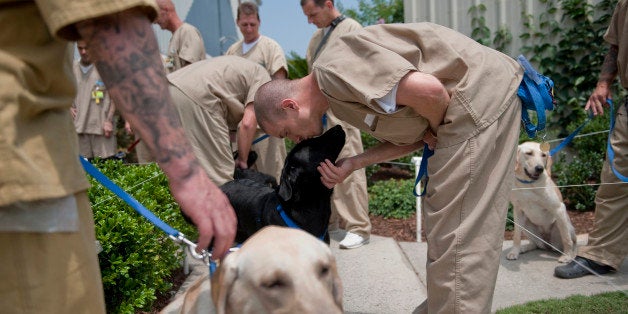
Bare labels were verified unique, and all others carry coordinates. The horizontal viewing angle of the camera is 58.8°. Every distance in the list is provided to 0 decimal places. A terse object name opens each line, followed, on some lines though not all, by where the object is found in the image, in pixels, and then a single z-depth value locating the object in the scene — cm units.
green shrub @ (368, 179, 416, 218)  673
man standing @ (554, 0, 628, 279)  403
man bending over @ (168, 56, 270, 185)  438
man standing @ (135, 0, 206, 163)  600
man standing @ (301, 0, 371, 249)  532
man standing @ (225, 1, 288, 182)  578
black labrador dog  326
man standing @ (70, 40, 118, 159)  679
